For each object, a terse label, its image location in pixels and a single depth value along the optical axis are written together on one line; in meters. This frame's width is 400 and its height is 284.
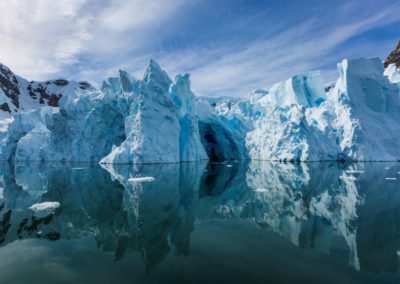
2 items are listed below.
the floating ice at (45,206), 7.68
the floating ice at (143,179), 12.36
